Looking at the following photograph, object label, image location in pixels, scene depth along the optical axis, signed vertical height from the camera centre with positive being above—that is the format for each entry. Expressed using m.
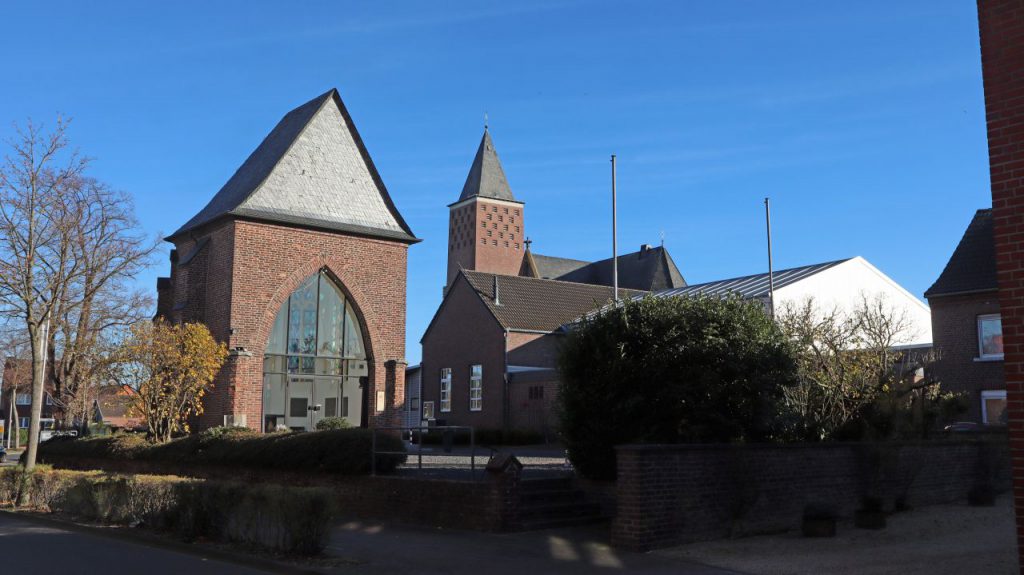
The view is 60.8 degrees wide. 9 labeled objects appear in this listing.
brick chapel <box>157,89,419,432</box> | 25.62 +3.81
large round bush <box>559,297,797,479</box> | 14.70 +0.41
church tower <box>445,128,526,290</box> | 77.88 +16.46
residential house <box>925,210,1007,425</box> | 31.81 +2.96
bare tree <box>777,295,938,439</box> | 16.98 +0.57
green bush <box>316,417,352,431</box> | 25.64 -0.51
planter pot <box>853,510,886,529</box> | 14.18 -1.84
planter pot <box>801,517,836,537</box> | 13.26 -1.85
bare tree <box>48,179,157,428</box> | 29.80 +3.03
